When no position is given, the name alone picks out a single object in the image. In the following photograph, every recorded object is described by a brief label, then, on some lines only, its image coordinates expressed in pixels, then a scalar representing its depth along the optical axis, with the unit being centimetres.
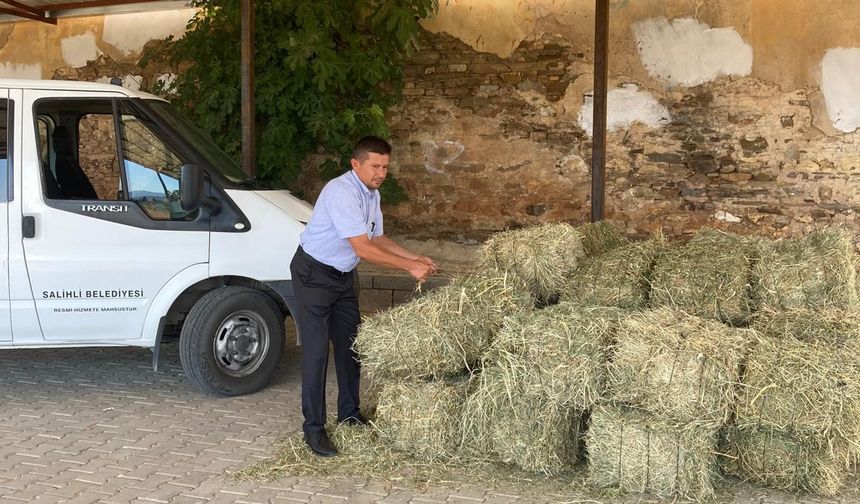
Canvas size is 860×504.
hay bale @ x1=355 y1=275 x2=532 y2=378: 502
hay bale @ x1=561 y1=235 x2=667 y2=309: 530
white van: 606
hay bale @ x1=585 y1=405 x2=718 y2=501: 450
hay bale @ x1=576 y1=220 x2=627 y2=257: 623
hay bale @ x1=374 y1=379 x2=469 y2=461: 507
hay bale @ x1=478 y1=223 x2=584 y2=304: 548
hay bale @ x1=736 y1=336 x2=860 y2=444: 436
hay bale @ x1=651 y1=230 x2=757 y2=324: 509
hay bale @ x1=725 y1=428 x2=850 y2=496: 454
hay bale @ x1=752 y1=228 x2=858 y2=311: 505
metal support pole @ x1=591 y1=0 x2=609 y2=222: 789
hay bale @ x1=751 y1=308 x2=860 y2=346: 466
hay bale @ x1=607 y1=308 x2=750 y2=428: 444
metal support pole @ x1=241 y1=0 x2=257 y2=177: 848
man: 515
